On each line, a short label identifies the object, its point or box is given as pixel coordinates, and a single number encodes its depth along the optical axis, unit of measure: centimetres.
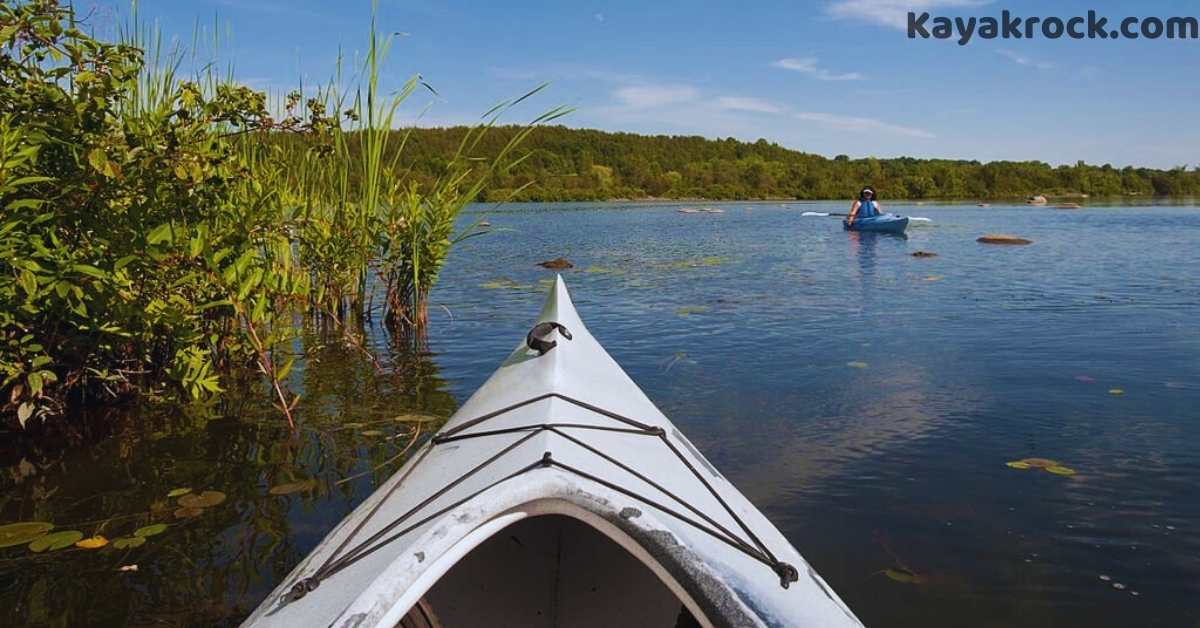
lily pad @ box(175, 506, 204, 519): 413
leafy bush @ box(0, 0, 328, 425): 389
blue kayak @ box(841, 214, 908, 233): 2238
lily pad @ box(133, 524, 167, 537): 388
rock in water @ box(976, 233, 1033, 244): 2052
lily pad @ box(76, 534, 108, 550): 373
